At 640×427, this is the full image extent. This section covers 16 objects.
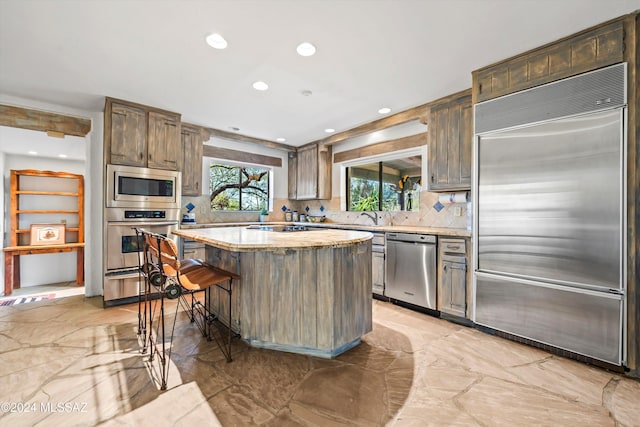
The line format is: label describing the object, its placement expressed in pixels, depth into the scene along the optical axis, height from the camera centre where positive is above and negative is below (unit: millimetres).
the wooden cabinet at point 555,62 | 2020 +1233
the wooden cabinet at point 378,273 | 3635 -789
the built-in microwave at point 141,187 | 3336 +294
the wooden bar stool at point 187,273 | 1857 -482
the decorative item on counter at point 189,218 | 4406 -111
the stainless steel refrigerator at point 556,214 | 2010 -1
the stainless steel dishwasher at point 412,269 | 3127 -660
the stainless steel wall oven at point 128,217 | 3342 -83
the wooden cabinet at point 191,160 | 4223 +782
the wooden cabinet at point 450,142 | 3074 +808
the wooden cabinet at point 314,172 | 5309 +767
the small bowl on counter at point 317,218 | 5484 -121
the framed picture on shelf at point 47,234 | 4922 -433
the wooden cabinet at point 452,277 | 2877 -674
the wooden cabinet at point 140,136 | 3333 +947
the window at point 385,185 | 4176 +447
